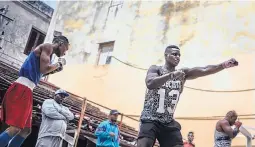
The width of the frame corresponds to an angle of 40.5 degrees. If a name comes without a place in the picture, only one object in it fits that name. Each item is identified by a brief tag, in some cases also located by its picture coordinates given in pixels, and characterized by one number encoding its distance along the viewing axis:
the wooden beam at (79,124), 8.62
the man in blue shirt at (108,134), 7.56
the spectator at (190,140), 9.31
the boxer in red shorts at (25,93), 4.27
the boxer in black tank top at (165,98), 3.89
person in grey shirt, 6.88
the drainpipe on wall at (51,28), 21.69
